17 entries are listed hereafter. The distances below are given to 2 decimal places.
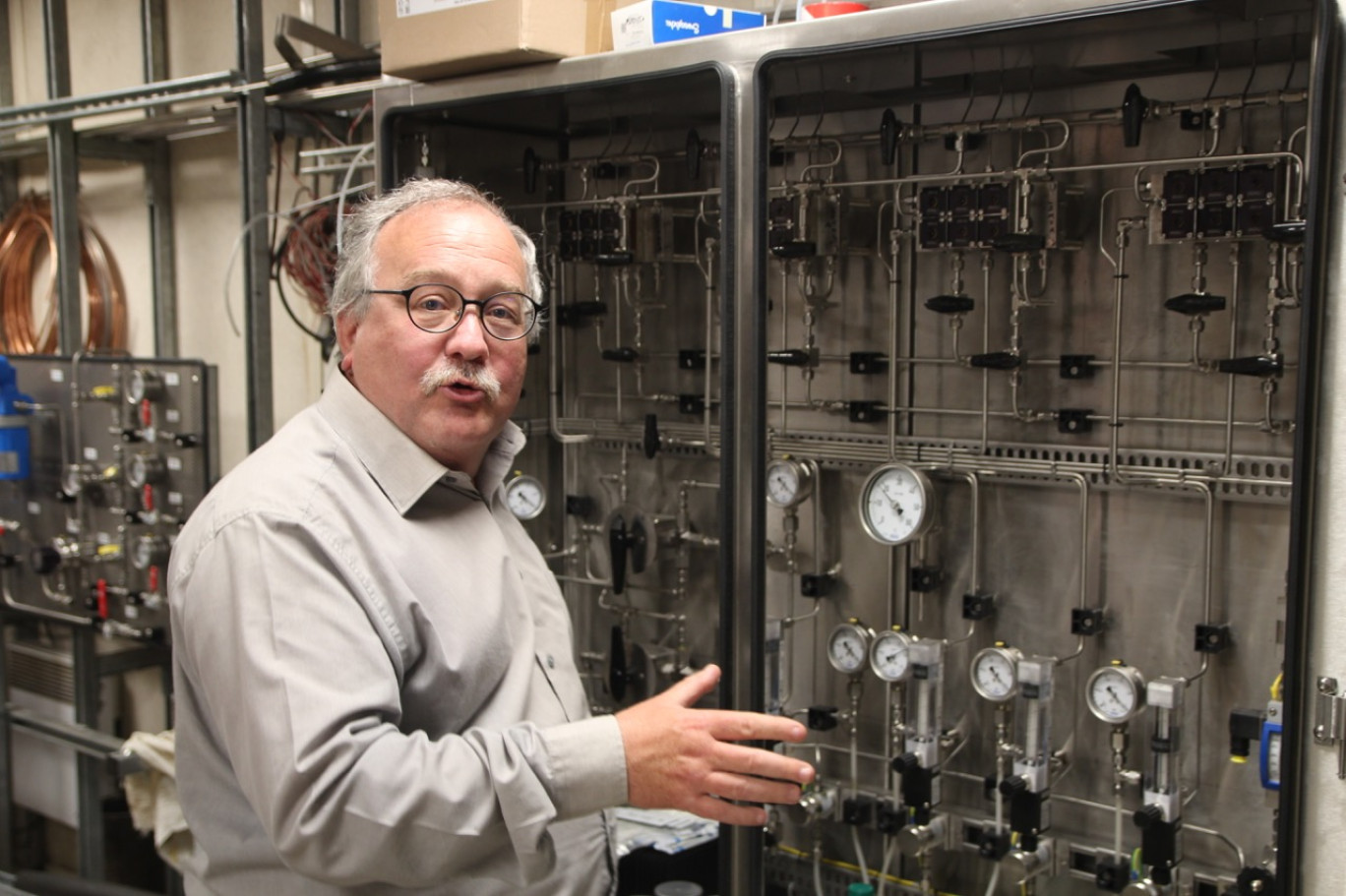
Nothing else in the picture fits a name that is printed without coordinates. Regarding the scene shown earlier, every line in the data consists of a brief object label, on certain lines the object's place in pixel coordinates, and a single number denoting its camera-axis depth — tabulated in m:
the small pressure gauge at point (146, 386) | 3.39
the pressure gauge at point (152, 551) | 3.47
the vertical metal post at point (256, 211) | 3.11
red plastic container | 1.94
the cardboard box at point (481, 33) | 2.12
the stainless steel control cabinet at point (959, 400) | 2.00
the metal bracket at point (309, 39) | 2.89
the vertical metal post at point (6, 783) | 3.84
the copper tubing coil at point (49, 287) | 4.26
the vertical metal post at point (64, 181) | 3.81
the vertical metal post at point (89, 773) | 3.74
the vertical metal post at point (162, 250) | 4.14
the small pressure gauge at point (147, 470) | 3.44
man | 1.23
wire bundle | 3.33
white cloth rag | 3.08
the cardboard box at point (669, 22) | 2.06
